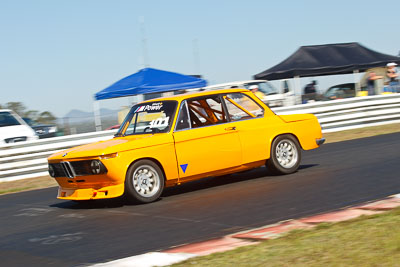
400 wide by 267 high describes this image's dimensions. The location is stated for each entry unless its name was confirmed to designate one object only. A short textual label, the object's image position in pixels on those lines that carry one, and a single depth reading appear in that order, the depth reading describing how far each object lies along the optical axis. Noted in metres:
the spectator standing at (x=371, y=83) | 19.88
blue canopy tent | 18.45
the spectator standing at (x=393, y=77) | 19.72
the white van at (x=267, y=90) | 21.16
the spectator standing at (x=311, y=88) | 22.54
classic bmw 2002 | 8.02
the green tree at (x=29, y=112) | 37.59
